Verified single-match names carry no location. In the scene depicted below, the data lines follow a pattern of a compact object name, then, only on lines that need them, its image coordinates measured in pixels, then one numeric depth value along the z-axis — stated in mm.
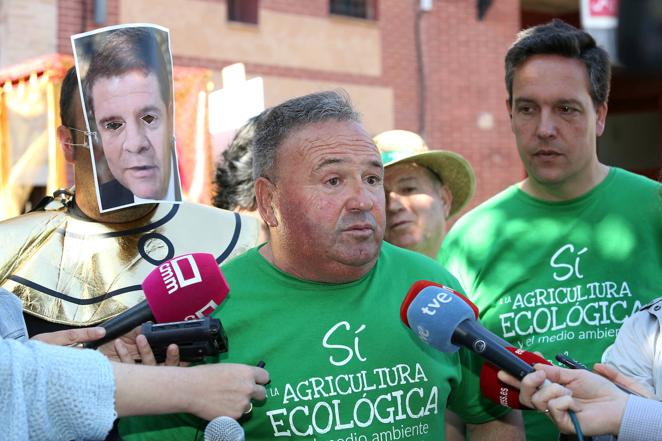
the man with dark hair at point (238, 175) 4293
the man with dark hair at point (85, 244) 3057
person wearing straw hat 4277
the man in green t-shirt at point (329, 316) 2537
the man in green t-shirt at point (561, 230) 3271
